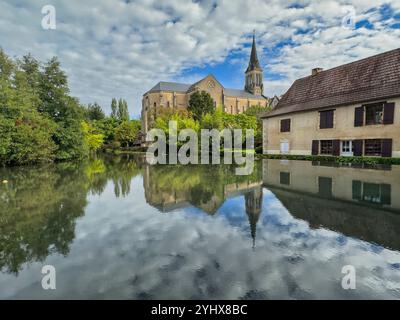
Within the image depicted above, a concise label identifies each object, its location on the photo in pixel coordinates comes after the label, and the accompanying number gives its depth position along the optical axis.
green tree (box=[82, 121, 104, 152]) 44.20
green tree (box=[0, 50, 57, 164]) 18.31
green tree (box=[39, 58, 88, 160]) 25.50
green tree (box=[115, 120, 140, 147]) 56.06
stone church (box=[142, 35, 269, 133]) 62.19
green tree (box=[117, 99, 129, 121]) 82.12
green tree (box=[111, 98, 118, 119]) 82.50
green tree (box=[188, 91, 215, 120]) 44.22
